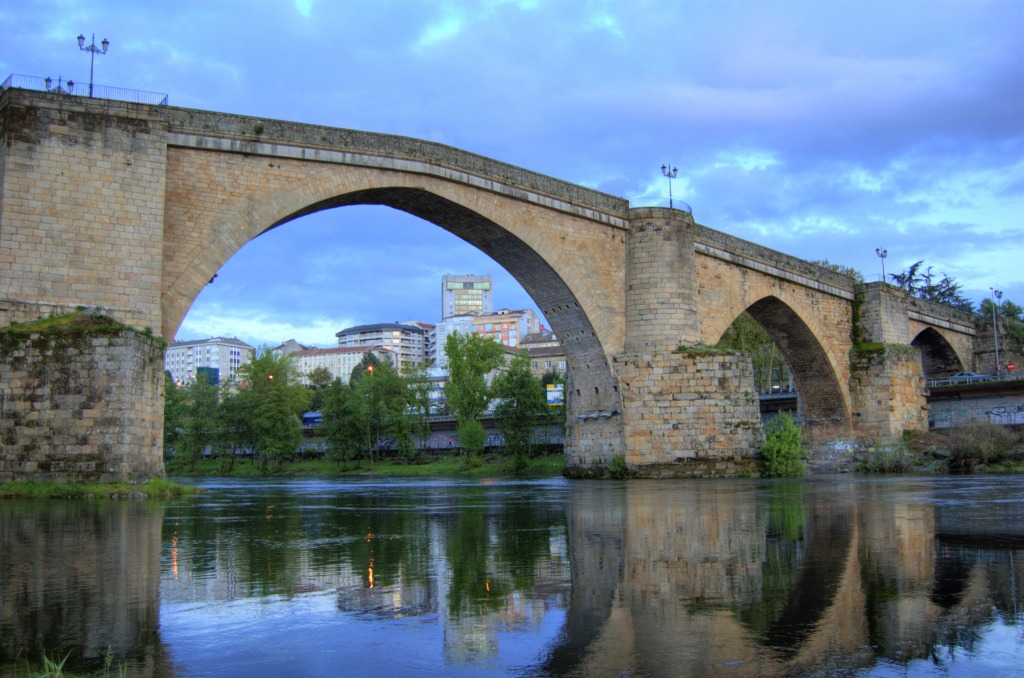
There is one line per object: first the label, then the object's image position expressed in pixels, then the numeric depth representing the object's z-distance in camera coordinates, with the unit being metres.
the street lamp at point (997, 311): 49.98
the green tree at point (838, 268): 56.16
